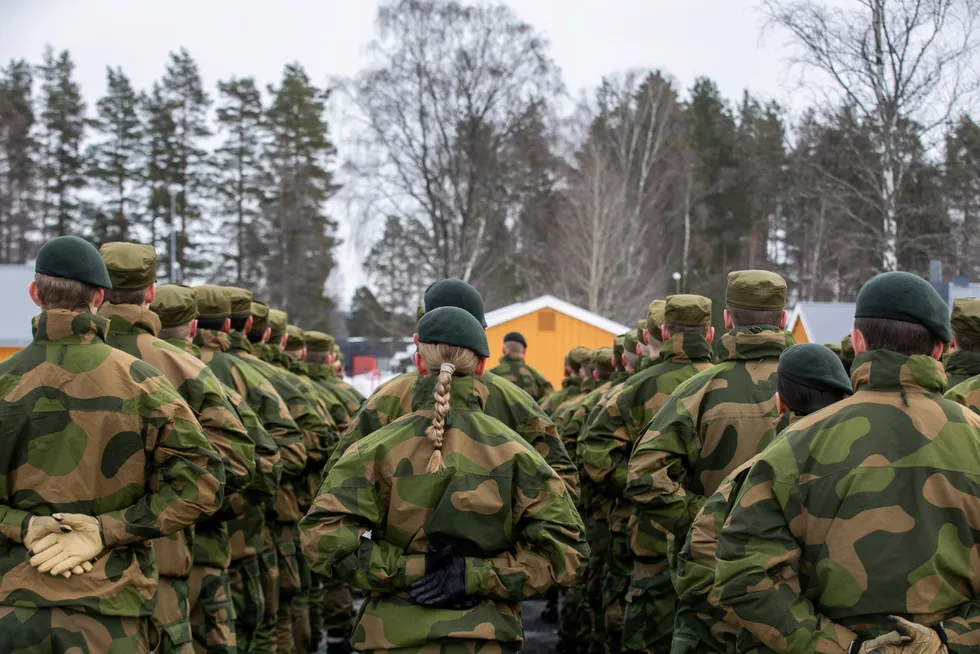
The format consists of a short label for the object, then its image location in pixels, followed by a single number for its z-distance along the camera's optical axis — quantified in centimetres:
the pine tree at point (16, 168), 4175
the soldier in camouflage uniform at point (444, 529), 361
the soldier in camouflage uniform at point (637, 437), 603
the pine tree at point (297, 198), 4328
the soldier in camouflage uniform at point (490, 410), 498
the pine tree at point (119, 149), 4209
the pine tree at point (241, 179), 4297
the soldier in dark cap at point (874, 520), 301
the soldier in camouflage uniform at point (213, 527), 549
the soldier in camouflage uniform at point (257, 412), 648
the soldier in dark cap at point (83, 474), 375
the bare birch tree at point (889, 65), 2052
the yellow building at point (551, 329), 2438
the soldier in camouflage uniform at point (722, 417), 522
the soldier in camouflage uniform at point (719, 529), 372
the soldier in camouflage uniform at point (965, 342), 611
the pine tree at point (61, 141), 4231
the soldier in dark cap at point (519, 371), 1270
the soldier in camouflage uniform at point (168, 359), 495
